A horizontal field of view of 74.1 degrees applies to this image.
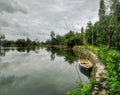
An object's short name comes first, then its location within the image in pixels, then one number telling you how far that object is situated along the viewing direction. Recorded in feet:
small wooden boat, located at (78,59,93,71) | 26.64
